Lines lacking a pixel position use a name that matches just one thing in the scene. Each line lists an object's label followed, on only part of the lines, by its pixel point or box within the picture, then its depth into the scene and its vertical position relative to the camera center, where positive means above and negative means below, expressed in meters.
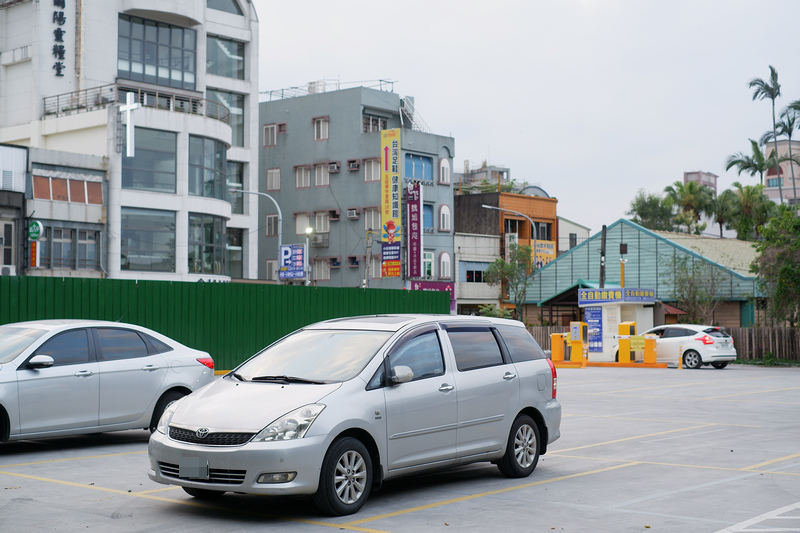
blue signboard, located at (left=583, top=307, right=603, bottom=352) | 39.09 -1.24
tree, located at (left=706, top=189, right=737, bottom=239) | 70.19 +6.92
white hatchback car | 34.38 -1.70
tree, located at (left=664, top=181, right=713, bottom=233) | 74.81 +7.90
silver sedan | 11.34 -0.94
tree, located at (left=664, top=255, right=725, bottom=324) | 50.27 +0.57
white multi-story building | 38.47 +7.30
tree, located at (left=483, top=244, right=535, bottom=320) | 63.34 +1.92
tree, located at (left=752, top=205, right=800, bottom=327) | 38.50 +1.46
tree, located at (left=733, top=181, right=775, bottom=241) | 68.62 +6.76
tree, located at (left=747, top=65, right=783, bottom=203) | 61.03 +13.61
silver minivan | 7.72 -0.99
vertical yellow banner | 56.41 +6.82
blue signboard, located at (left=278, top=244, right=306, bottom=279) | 49.34 +2.09
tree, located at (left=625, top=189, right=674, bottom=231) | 82.25 +7.71
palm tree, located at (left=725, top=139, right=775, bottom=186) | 61.44 +8.90
